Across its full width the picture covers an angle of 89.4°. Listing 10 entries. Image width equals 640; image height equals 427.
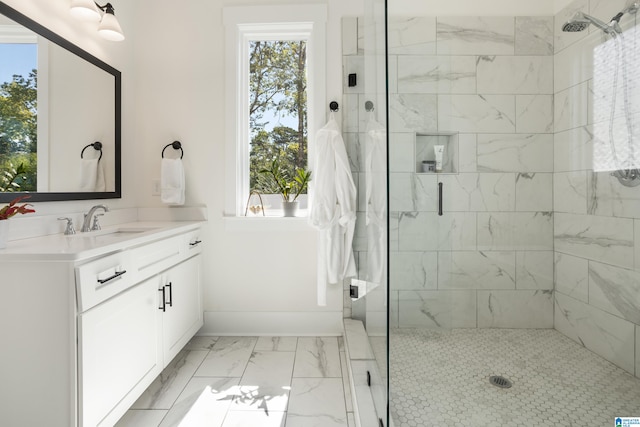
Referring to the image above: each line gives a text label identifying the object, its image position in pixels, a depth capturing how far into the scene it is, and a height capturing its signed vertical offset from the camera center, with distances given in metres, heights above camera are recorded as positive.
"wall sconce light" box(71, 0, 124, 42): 1.73 +1.07
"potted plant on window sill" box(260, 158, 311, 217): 2.41 +0.19
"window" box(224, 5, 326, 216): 2.46 +0.81
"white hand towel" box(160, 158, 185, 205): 2.28 +0.18
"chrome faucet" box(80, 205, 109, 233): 1.78 -0.07
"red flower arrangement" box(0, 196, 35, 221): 1.21 -0.01
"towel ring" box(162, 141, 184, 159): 2.37 +0.46
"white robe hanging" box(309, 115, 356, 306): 2.24 +0.04
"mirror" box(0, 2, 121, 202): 1.42 +0.47
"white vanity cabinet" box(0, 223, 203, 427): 1.11 -0.47
